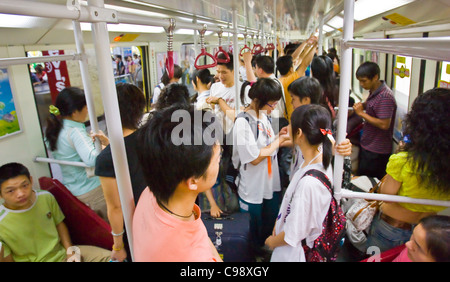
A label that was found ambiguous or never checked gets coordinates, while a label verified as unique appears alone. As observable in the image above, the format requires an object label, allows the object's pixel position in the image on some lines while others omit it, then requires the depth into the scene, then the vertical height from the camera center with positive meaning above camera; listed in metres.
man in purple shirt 3.00 -0.66
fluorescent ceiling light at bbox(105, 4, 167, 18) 2.49 +0.61
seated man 2.06 -1.11
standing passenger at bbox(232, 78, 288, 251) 2.25 -0.70
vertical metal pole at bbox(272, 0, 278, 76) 3.30 +0.79
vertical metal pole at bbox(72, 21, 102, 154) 1.43 +0.02
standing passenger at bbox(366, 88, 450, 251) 1.43 -0.57
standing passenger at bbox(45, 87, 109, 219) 2.38 -0.52
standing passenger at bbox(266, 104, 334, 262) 1.53 -0.70
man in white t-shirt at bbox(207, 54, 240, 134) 3.04 -0.30
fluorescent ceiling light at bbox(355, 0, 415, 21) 2.65 +0.57
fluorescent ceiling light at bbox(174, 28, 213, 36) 4.87 +0.73
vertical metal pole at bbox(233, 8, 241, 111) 2.67 +0.11
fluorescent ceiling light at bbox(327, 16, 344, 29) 5.09 +0.79
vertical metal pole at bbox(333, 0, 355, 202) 1.30 -0.12
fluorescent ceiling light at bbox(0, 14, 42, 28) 2.23 +0.51
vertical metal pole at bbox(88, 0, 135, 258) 0.94 -0.14
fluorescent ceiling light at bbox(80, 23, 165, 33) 3.15 +0.65
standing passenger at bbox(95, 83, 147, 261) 1.42 -0.45
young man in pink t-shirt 0.96 -0.39
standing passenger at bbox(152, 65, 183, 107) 3.78 -0.07
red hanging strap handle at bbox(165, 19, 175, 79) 1.37 +0.13
